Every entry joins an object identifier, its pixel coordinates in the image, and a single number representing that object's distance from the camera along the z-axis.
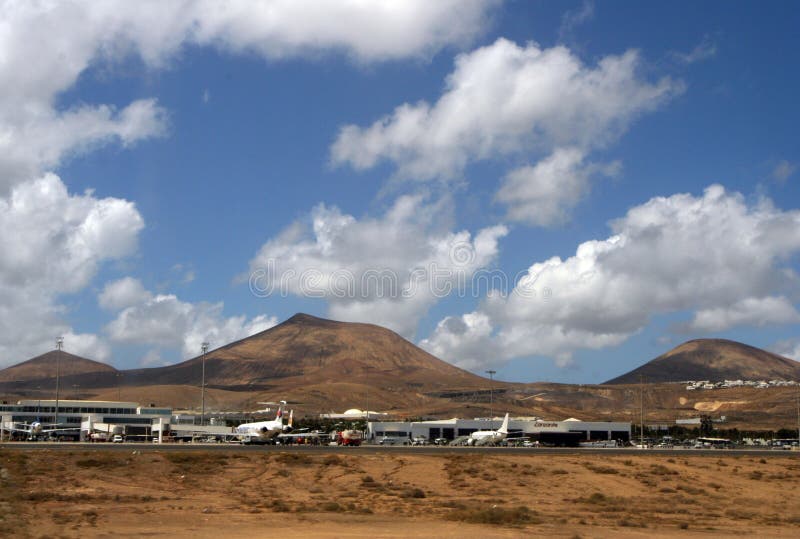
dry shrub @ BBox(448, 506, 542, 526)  46.75
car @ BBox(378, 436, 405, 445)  153.30
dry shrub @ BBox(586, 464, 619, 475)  72.00
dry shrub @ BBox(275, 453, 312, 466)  71.94
